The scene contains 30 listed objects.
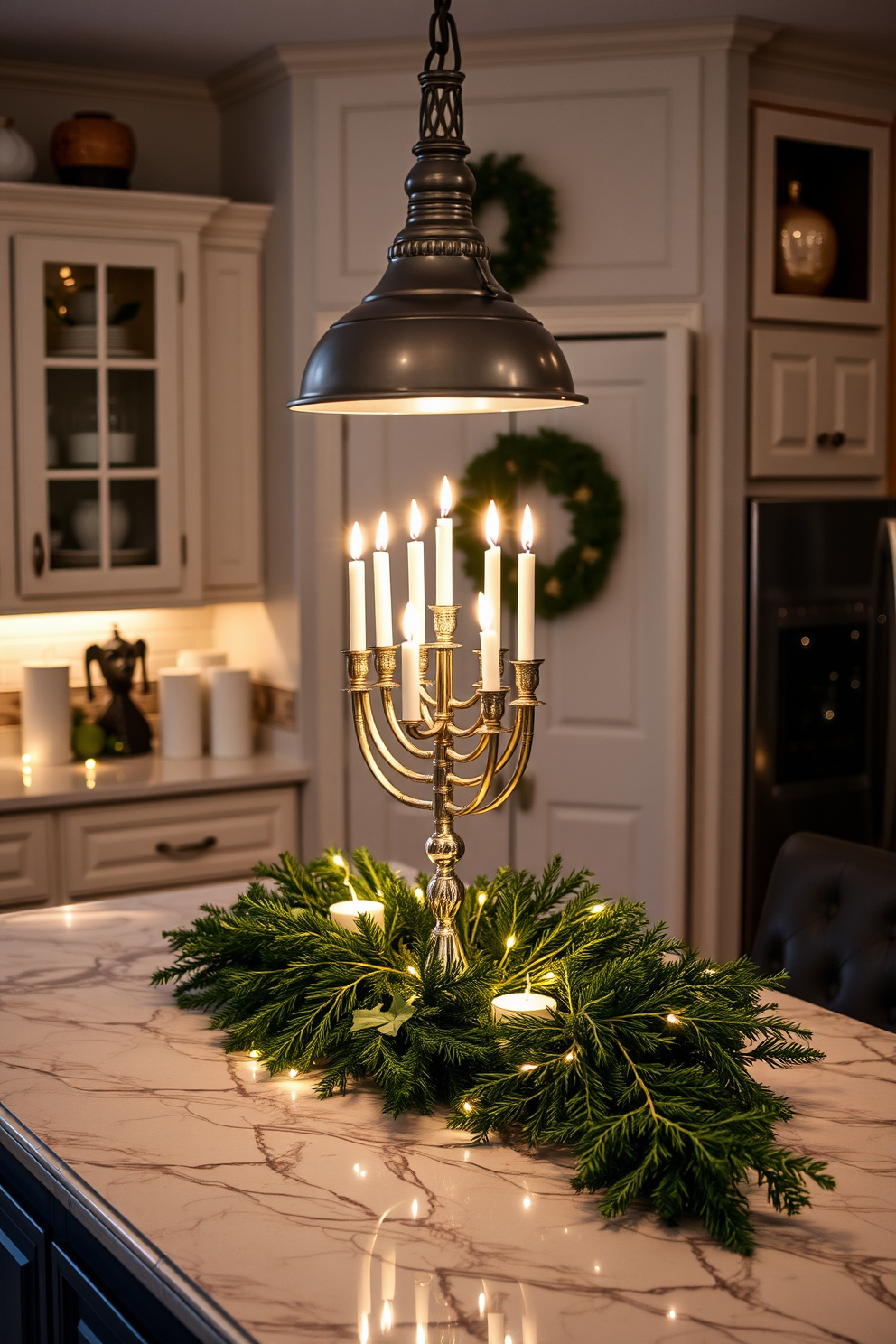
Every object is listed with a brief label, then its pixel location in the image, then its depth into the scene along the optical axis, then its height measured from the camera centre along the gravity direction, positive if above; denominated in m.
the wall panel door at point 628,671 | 3.34 -0.12
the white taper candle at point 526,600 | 1.49 +0.03
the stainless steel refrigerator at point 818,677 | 3.42 -0.13
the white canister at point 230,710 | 3.69 -0.23
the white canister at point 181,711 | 3.72 -0.24
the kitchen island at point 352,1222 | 1.05 -0.52
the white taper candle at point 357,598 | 1.54 +0.03
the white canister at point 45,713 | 3.58 -0.23
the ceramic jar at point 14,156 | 3.35 +1.14
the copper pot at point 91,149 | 3.44 +1.19
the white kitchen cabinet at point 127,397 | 3.40 +0.58
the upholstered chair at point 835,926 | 1.88 -0.43
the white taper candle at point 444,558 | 1.51 +0.07
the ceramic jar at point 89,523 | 3.51 +0.26
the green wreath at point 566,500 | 3.37 +0.31
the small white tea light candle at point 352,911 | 1.69 -0.35
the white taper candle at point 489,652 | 1.48 -0.03
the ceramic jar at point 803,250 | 3.47 +0.95
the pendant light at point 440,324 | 1.38 +0.31
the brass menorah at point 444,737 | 1.51 -0.13
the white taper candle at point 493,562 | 1.47 +0.07
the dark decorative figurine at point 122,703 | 3.70 -0.22
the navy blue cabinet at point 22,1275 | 1.43 -0.69
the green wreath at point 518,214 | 3.30 +0.99
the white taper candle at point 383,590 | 1.52 +0.04
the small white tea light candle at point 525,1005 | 1.44 -0.40
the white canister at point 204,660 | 3.87 -0.10
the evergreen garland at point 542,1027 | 1.21 -0.42
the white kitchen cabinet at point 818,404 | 3.44 +0.57
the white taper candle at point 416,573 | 1.52 +0.06
